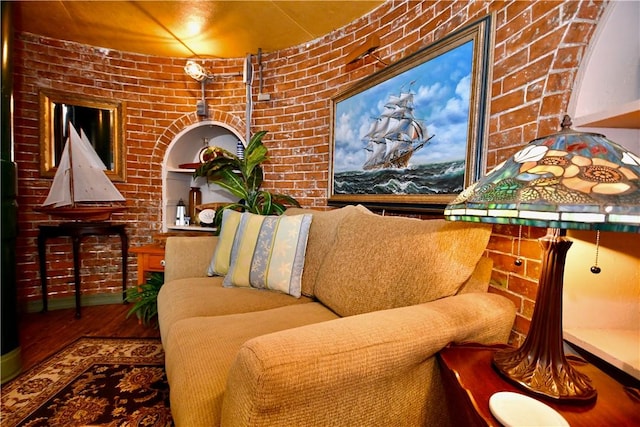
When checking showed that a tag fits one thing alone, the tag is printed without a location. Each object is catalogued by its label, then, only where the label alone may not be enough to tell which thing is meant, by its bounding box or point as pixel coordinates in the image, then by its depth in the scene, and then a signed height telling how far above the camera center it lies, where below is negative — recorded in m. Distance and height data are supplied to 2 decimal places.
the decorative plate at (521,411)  0.56 -0.39
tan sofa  0.61 -0.35
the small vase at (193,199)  3.29 -0.02
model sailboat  2.56 +0.07
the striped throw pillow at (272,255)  1.59 -0.29
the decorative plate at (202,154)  3.07 +0.44
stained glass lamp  0.50 +0.00
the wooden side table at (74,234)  2.55 -0.33
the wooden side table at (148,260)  2.44 -0.50
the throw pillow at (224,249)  1.83 -0.30
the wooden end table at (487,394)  0.60 -0.40
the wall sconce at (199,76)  2.75 +1.10
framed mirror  2.65 +0.61
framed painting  1.35 +0.41
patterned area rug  1.40 -1.00
